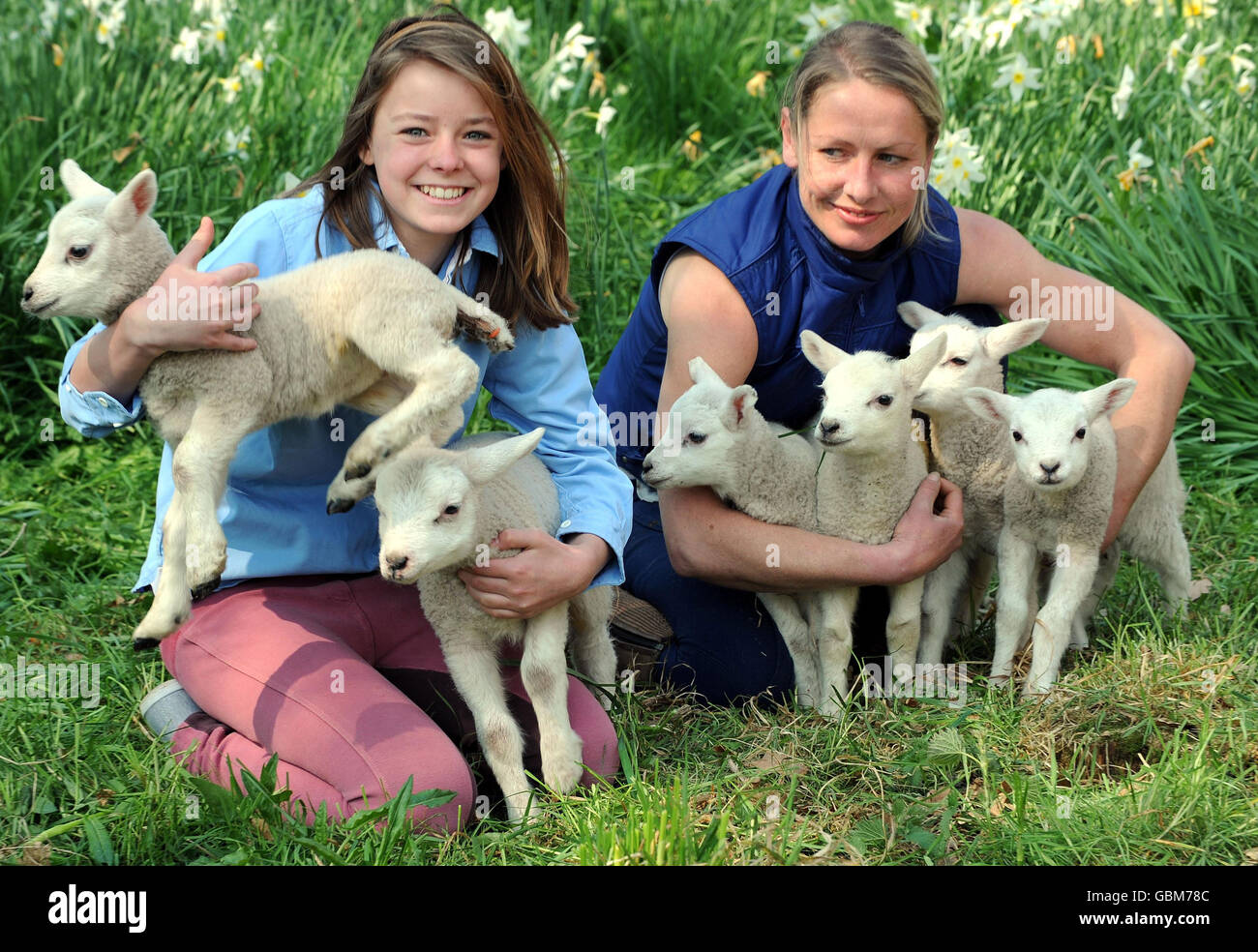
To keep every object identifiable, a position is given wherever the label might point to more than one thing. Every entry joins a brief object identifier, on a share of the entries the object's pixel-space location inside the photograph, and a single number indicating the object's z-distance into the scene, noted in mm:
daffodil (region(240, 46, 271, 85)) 5629
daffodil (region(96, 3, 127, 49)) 5559
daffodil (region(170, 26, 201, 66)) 5275
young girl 2852
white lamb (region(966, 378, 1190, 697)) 3170
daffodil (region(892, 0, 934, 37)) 5660
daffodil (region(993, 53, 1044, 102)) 5145
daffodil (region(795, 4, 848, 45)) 5311
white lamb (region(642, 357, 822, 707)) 3305
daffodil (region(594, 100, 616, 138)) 5133
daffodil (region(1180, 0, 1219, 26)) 5840
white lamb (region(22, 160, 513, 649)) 2387
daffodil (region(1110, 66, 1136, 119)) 5176
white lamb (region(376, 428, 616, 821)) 2613
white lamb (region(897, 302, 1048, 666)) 3461
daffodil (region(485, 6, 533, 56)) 5320
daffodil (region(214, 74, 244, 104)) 5320
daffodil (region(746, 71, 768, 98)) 5996
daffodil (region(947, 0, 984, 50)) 5391
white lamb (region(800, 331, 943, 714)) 3178
